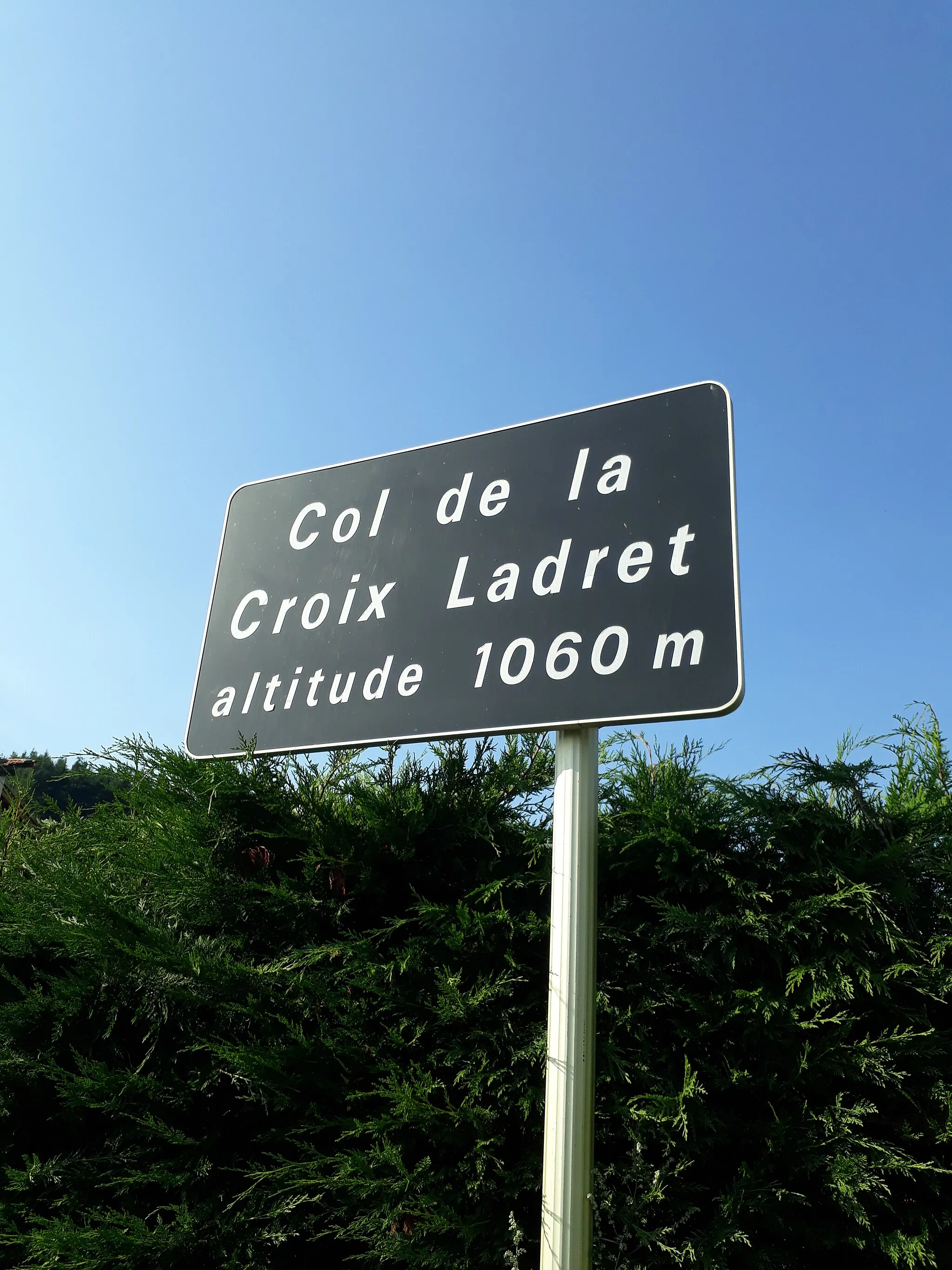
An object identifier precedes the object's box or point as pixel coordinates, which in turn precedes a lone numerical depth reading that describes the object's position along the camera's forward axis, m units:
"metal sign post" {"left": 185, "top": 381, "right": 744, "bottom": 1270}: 1.93
